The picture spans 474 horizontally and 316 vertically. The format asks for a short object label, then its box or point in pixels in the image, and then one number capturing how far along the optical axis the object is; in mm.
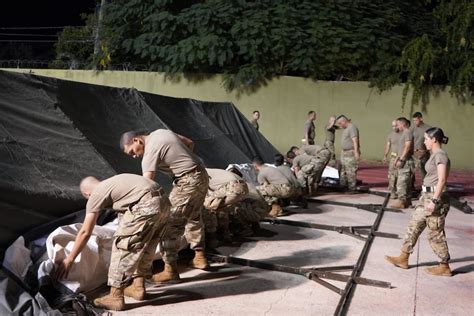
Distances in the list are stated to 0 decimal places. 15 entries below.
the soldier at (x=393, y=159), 9219
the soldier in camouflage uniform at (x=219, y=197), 5570
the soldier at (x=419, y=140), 9539
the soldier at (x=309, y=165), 9141
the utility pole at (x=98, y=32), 18969
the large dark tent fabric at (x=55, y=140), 4535
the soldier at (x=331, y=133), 10625
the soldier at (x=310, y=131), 10961
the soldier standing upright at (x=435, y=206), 5070
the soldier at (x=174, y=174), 4348
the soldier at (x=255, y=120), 12034
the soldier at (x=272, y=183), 7504
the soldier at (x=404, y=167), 8703
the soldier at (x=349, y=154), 9648
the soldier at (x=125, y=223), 3861
